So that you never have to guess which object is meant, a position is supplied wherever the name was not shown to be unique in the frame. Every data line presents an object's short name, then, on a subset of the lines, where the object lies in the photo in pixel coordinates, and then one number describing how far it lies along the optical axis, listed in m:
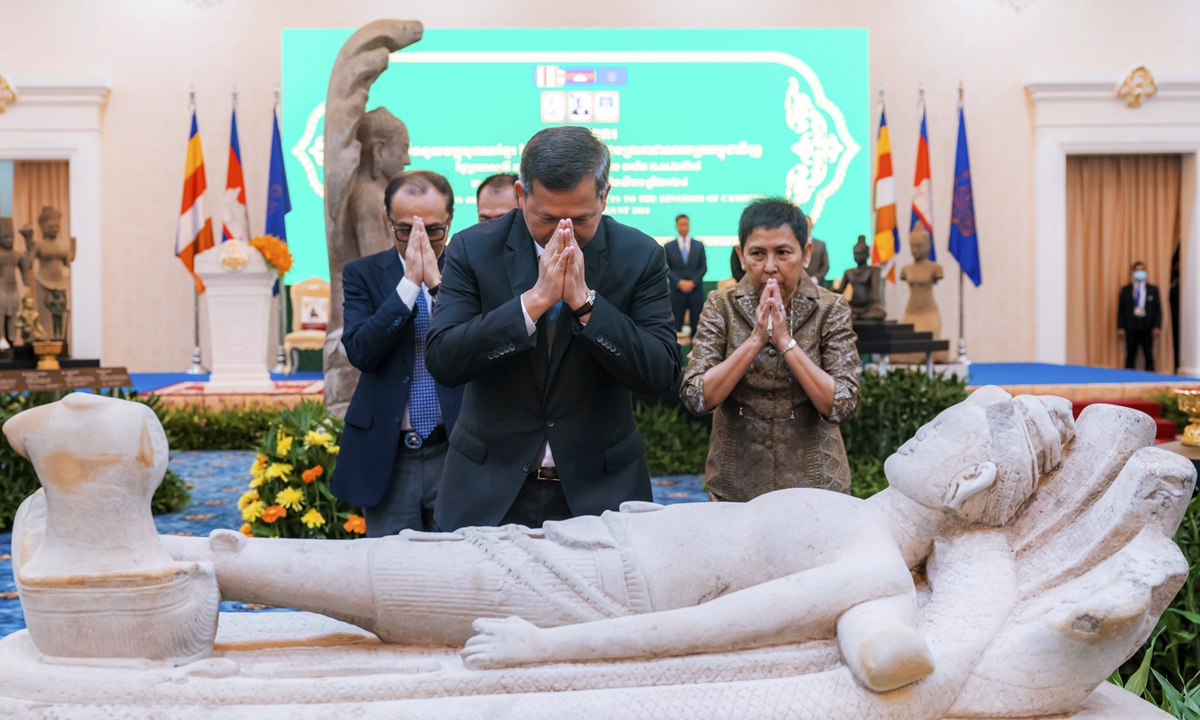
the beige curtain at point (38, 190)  12.20
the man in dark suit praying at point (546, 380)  1.71
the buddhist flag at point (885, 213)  10.42
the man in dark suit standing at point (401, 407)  2.29
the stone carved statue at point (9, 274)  9.77
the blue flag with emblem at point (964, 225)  11.06
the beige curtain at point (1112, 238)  12.70
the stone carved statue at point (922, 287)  10.06
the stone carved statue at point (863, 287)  8.95
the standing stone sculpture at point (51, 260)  9.37
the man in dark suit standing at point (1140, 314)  12.04
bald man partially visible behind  2.70
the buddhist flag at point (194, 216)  10.45
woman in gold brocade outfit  2.11
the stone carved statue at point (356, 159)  4.37
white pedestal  8.18
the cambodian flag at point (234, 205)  10.63
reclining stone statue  1.39
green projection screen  10.88
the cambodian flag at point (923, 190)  10.95
